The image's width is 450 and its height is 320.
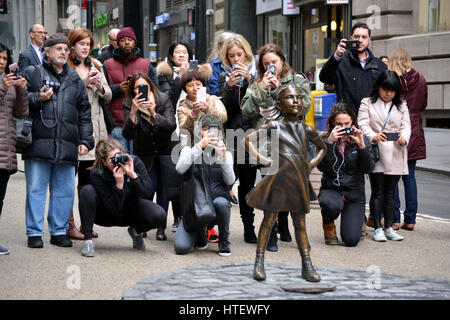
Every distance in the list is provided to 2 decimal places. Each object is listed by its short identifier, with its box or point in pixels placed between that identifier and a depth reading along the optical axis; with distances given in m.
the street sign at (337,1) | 18.59
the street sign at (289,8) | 22.34
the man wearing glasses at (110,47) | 9.48
